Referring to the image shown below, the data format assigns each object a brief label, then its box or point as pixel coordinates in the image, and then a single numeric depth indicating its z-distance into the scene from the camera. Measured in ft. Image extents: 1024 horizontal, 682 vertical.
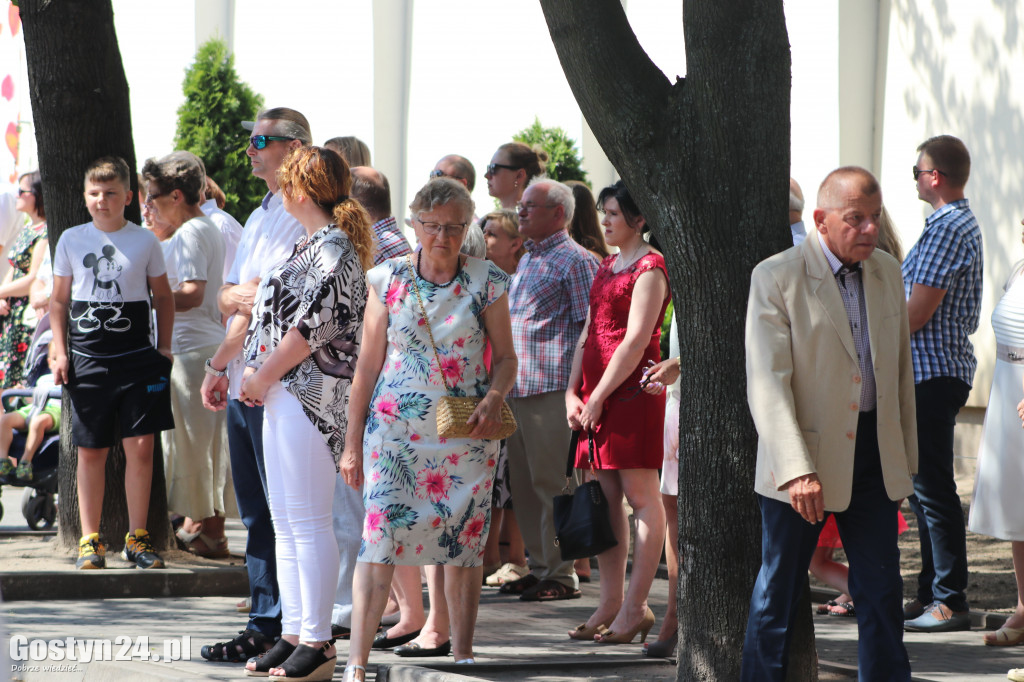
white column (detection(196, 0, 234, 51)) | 134.94
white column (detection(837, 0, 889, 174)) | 83.85
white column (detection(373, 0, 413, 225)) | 121.72
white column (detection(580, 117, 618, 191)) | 108.88
